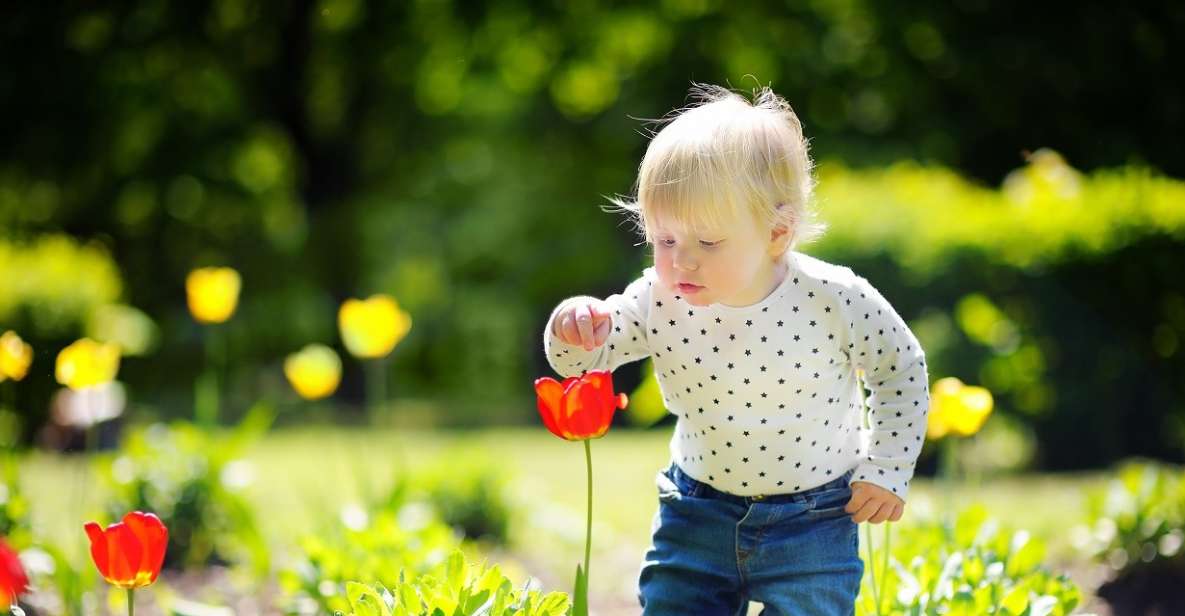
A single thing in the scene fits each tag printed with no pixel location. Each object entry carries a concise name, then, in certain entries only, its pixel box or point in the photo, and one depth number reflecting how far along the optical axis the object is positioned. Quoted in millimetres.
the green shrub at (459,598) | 4305
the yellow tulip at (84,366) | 6461
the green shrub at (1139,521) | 7141
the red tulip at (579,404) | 4133
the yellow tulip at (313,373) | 7660
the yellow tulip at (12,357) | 6340
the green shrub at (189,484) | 8289
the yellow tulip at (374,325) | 7477
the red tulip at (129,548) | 4180
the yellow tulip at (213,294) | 8297
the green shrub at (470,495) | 9234
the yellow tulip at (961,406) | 5477
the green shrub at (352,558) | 5977
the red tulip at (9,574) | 3635
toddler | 4418
